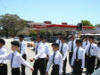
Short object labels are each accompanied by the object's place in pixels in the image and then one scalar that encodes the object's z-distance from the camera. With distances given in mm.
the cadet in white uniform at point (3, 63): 6480
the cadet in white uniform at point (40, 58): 8001
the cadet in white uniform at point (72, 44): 10448
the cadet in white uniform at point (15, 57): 6242
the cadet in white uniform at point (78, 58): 7957
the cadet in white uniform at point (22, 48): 8944
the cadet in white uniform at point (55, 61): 6684
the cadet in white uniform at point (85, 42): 11074
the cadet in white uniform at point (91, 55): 9781
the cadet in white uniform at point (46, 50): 8344
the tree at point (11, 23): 81150
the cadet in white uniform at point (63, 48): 9344
